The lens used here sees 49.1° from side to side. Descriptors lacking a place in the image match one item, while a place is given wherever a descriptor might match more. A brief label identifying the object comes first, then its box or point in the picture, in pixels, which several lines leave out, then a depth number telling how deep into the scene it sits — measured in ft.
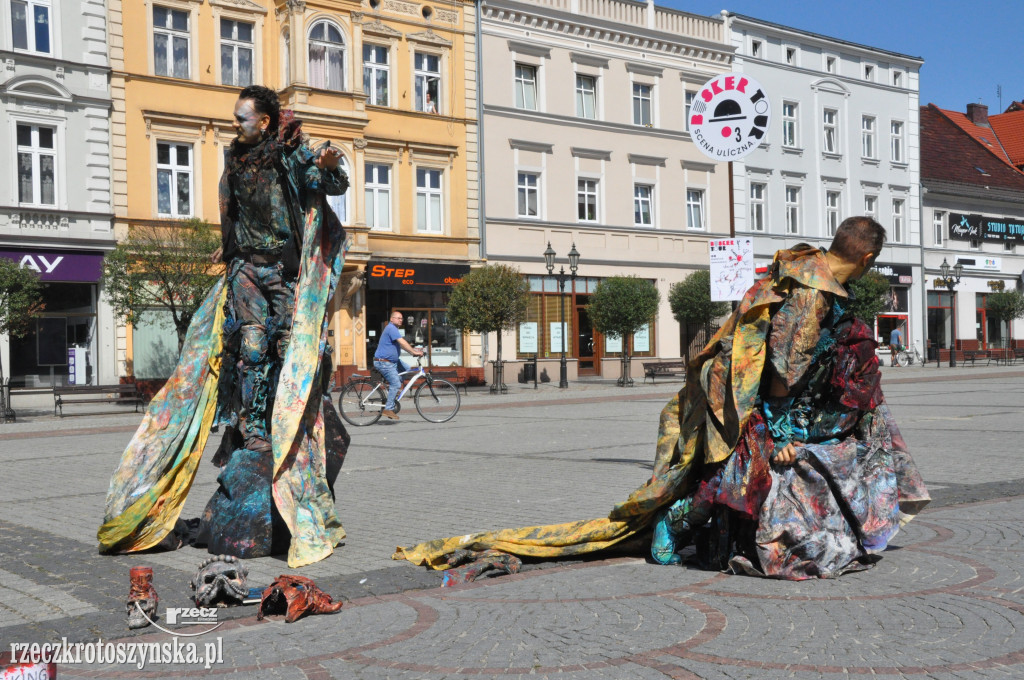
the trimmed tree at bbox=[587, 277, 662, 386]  101.30
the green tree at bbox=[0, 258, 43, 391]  65.26
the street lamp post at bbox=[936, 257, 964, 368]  139.74
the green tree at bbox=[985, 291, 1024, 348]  150.20
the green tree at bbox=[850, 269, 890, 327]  124.57
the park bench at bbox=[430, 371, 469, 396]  101.71
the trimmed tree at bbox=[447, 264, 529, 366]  92.02
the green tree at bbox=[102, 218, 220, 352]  74.33
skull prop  16.17
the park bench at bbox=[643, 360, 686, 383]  107.65
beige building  111.55
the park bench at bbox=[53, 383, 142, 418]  72.90
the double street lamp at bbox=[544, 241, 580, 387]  97.60
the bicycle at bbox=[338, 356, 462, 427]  57.16
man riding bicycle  57.41
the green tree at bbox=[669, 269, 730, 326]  112.98
